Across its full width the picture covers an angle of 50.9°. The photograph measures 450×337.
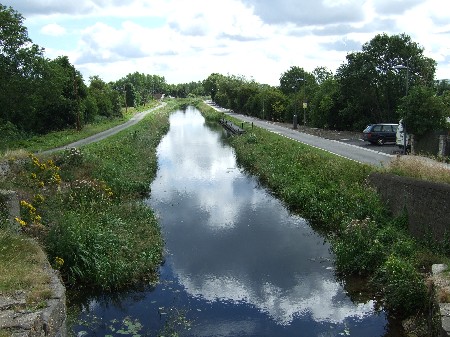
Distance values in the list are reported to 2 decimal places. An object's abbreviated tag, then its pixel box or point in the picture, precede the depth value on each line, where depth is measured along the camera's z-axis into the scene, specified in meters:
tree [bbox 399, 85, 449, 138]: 25.42
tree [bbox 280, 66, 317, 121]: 56.31
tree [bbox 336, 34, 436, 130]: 38.53
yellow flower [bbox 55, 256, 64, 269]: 11.47
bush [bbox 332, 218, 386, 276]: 13.30
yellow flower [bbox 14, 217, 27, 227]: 11.84
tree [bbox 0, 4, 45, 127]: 37.91
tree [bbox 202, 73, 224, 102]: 149.75
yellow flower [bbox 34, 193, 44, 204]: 14.57
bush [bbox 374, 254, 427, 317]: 10.70
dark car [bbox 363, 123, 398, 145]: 33.16
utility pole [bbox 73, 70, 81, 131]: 45.19
